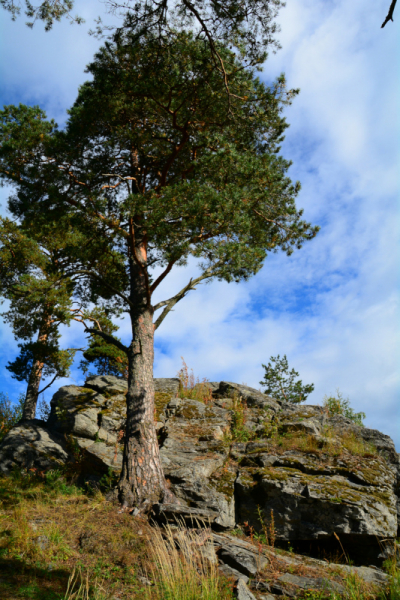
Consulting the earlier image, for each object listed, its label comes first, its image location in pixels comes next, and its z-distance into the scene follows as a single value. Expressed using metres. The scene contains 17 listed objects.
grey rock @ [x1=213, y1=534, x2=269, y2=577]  4.95
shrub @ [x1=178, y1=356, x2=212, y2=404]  10.77
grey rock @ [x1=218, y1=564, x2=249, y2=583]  4.73
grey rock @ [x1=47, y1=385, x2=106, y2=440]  9.12
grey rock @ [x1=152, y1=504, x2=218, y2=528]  5.70
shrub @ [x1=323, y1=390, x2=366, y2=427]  11.19
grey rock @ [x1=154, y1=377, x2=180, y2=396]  10.81
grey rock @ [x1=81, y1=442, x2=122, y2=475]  8.07
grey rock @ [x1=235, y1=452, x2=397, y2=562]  6.40
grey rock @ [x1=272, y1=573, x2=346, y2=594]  4.67
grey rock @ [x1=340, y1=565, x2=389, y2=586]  5.23
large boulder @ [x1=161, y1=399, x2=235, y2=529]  6.74
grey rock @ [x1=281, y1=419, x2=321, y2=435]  8.85
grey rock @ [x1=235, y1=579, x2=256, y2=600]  4.23
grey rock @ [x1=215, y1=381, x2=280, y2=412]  10.33
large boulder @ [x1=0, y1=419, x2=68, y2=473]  8.48
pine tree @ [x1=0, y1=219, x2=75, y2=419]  11.62
